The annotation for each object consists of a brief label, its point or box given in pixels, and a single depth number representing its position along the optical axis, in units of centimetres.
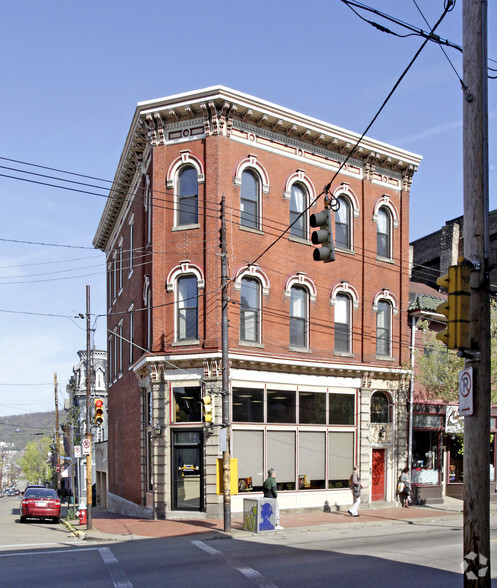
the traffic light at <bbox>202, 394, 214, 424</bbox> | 2000
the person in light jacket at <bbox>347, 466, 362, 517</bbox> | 2413
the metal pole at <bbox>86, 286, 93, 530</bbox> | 2182
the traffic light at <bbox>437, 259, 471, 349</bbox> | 817
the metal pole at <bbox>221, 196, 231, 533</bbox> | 1956
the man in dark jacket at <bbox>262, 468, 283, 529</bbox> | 2127
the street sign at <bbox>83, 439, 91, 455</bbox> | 2398
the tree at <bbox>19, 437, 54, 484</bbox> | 12010
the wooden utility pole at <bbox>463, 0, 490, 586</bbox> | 793
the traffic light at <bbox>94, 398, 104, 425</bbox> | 2210
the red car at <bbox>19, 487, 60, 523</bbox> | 2942
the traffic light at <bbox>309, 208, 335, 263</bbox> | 1164
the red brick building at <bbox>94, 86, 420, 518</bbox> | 2420
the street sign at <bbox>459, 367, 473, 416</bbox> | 812
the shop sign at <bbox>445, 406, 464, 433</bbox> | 2945
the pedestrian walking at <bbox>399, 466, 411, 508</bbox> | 2767
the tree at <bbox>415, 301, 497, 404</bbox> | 2817
